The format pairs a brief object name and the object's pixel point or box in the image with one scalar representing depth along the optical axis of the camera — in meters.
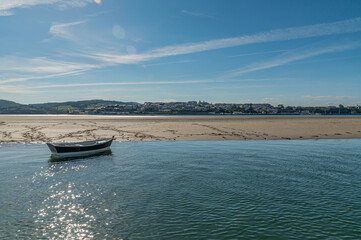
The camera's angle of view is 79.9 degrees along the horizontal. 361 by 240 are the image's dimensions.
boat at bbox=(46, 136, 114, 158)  25.72
